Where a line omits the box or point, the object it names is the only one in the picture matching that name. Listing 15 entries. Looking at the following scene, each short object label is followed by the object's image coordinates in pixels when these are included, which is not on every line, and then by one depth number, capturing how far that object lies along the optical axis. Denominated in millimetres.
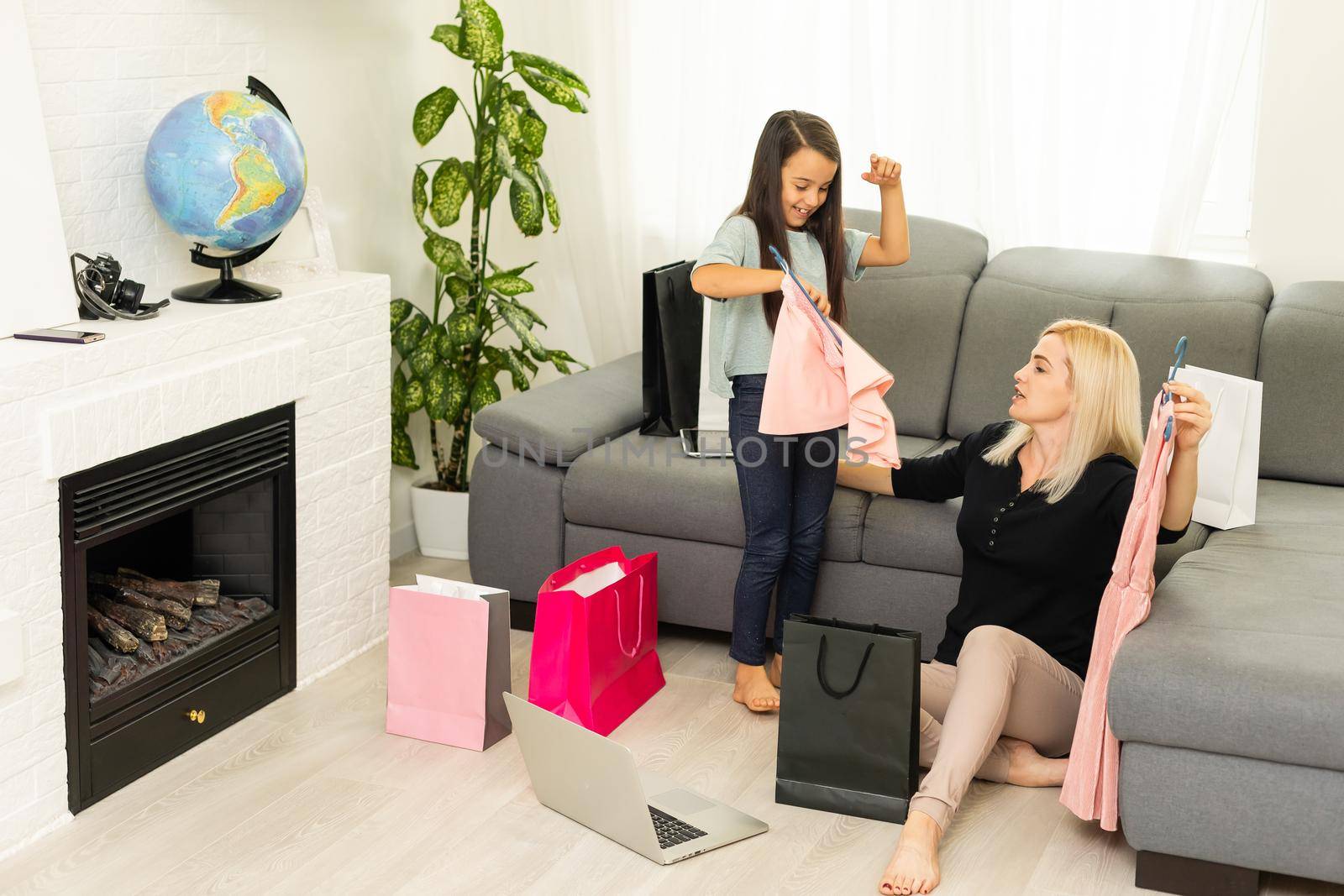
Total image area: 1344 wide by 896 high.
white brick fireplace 2240
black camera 2473
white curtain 3428
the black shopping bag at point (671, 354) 3254
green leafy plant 3430
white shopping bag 2770
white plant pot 3750
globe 2549
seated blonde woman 2340
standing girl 2555
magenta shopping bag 2646
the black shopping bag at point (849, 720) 2357
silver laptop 2240
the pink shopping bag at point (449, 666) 2635
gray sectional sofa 2082
